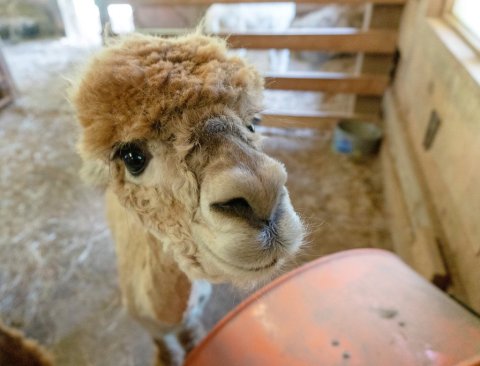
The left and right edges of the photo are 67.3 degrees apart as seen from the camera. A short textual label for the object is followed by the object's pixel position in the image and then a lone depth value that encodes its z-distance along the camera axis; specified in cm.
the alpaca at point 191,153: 80
